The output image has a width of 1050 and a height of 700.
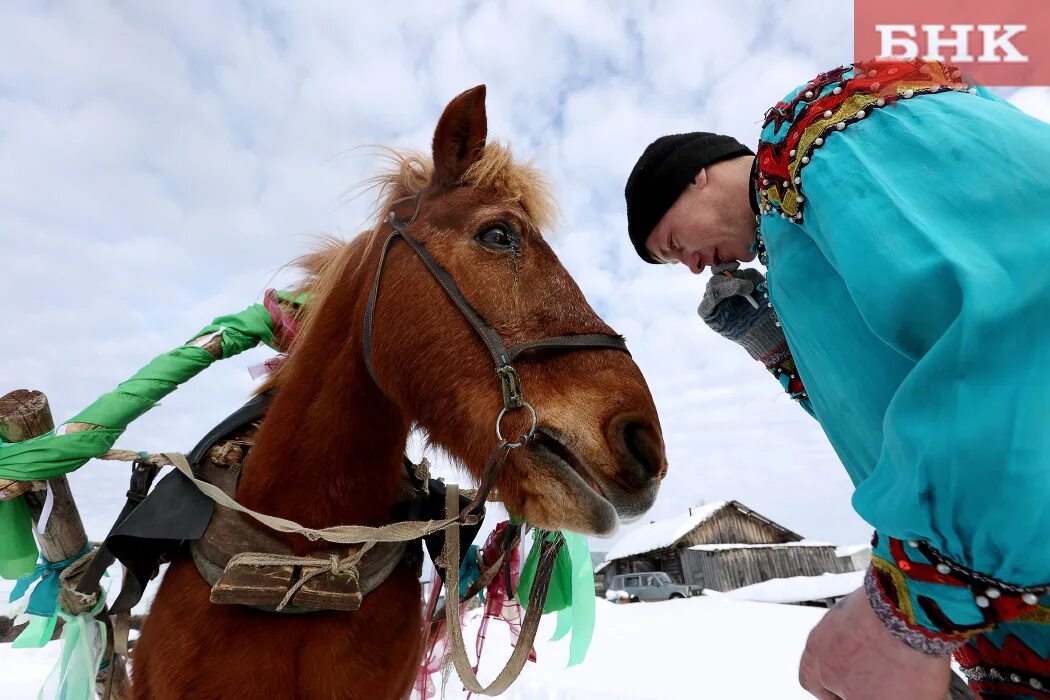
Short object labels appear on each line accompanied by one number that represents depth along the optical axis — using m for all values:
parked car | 21.83
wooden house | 24.00
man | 0.67
